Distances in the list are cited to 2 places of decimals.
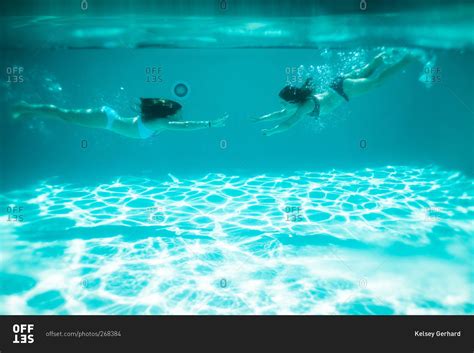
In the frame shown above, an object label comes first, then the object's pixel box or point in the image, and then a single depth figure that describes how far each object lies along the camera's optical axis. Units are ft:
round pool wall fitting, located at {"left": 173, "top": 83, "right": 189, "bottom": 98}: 20.47
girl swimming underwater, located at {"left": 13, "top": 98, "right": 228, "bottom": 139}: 21.02
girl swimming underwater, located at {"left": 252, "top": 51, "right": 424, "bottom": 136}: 22.58
